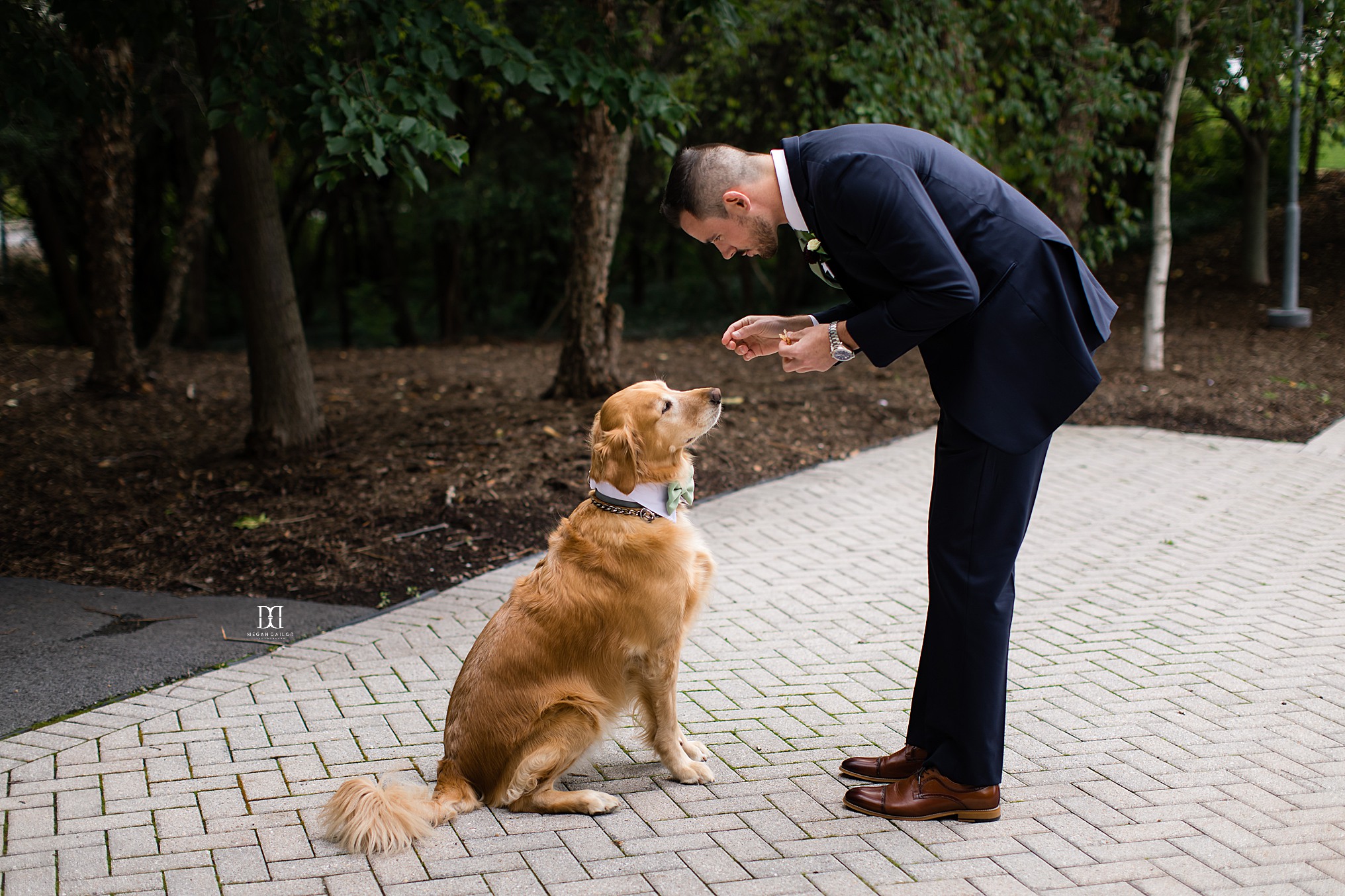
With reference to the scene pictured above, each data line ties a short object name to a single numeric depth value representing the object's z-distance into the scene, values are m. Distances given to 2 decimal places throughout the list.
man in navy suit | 2.73
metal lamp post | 12.84
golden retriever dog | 3.17
